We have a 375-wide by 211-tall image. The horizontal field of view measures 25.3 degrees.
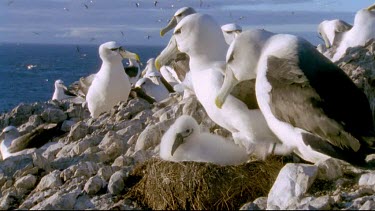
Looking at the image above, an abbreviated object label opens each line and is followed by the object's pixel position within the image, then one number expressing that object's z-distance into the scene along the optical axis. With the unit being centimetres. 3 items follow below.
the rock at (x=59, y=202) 626
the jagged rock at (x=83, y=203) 666
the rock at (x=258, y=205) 552
